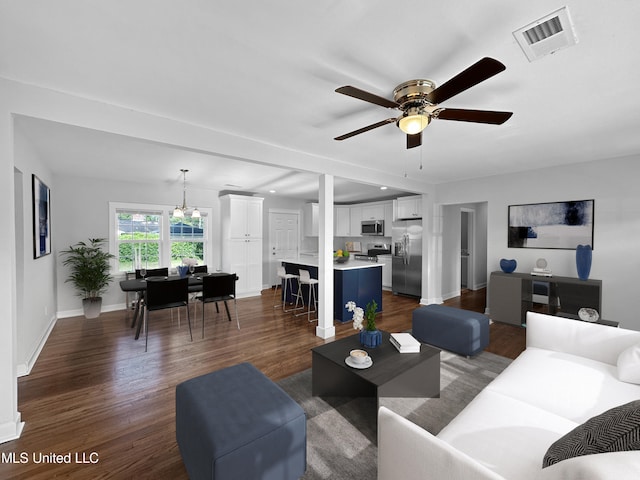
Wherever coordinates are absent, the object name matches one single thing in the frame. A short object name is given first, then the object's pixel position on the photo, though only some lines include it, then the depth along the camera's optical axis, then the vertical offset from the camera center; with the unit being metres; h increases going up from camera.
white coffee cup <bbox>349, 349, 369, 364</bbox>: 2.15 -0.94
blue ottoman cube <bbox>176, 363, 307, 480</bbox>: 1.31 -0.98
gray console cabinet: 3.87 -0.91
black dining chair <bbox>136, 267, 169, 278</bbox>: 4.90 -0.65
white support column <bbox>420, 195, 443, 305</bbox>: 5.77 -0.20
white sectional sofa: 0.87 -0.94
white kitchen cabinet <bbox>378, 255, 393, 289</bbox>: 7.17 -0.88
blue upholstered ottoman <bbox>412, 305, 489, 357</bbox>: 3.12 -1.10
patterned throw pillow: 0.85 -0.66
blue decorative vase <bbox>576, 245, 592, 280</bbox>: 3.86 -0.36
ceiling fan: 1.74 +0.84
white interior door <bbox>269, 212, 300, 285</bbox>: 7.58 -0.06
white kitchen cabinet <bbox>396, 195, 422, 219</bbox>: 6.26 +0.66
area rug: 1.71 -1.40
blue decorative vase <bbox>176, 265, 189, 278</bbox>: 4.46 -0.56
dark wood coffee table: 2.13 -1.09
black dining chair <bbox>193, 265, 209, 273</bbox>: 5.37 -0.63
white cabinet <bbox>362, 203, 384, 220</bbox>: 7.47 +0.65
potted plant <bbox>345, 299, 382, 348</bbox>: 2.42 -0.85
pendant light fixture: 4.70 +0.48
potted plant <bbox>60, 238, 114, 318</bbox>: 4.79 -0.62
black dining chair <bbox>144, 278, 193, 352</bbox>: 3.67 -0.78
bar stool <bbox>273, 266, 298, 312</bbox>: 5.29 -0.96
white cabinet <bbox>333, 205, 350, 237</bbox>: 8.30 +0.45
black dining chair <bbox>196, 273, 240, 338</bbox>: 4.10 -0.78
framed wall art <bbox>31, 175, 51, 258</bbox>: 3.33 +0.25
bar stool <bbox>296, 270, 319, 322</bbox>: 4.79 -0.91
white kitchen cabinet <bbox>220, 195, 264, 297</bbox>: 6.39 -0.10
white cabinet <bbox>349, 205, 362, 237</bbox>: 8.02 +0.45
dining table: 4.01 -0.74
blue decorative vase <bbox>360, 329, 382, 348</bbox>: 2.48 -0.92
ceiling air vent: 1.40 +1.08
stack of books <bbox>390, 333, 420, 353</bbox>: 2.38 -0.94
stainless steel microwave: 7.41 +0.23
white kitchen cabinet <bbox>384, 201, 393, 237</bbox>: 7.26 +0.46
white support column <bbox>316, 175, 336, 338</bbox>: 3.90 -0.36
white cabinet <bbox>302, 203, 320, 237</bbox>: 7.98 +0.48
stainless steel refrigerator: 6.23 -0.51
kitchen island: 4.65 -0.83
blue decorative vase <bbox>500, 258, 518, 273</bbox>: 4.60 -0.50
